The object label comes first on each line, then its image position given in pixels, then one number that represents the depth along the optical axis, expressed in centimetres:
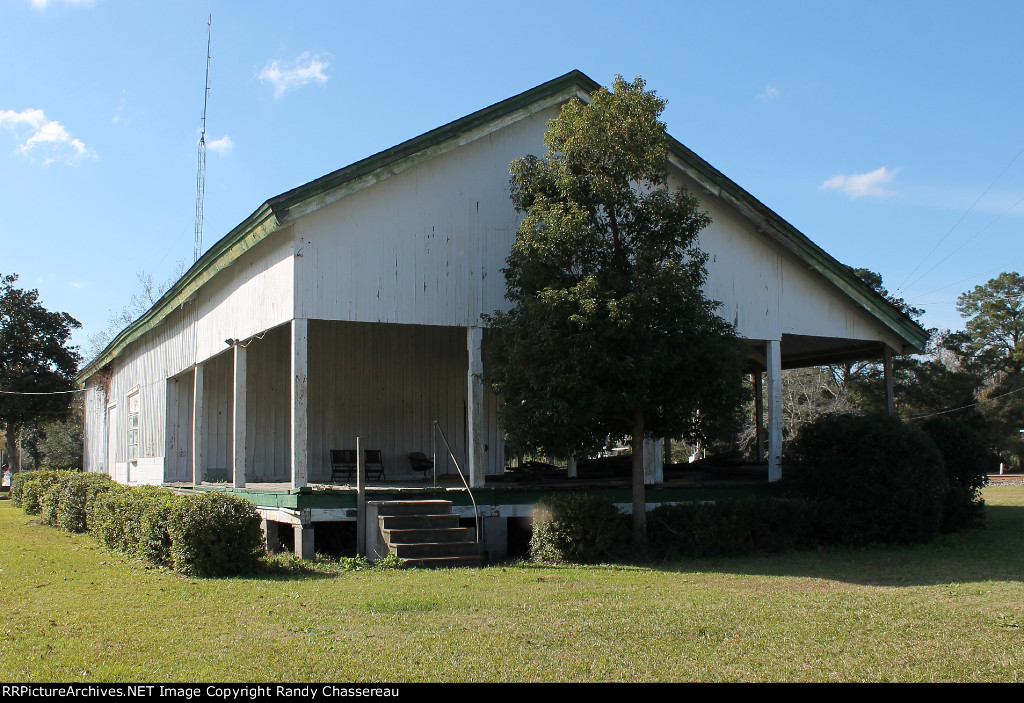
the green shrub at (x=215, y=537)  1086
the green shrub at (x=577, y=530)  1245
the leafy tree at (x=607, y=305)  1195
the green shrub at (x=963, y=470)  1523
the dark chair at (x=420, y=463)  1811
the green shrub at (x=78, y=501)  1780
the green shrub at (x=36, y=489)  2284
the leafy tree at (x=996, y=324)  5616
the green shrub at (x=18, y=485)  2697
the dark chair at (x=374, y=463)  1834
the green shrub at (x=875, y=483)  1369
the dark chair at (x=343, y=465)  1764
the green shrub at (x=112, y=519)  1390
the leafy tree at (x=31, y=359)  3981
